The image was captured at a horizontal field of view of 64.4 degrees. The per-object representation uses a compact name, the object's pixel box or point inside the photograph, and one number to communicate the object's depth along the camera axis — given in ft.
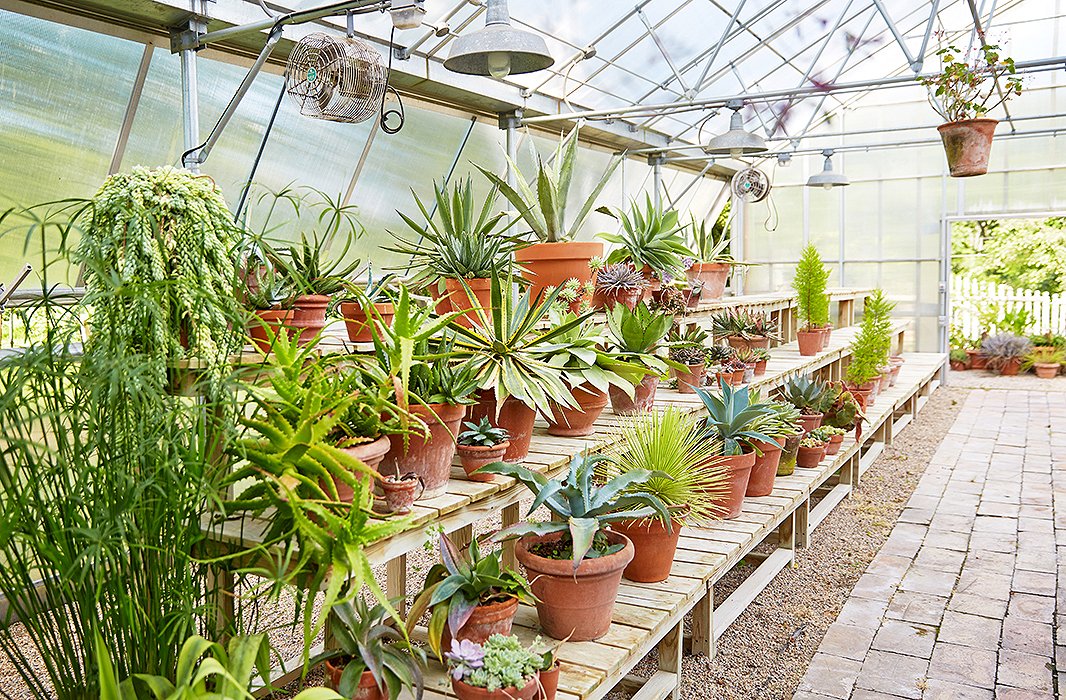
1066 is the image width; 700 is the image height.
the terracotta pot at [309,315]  7.16
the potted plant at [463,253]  8.95
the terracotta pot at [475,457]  7.43
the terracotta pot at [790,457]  13.73
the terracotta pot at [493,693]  6.33
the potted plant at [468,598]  6.82
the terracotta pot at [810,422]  15.52
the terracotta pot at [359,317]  7.97
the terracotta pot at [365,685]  6.26
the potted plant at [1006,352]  37.47
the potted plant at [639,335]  9.88
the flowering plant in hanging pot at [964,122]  15.20
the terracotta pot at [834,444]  15.97
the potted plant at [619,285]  11.07
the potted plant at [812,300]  18.26
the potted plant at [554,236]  10.54
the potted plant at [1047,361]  36.45
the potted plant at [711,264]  14.44
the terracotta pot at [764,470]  12.44
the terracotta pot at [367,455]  5.88
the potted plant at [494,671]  6.34
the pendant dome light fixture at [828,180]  25.64
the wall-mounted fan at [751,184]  26.40
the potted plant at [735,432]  11.28
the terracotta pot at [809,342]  18.08
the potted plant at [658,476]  8.95
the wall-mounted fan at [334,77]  12.03
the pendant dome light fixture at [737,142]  18.07
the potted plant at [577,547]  7.56
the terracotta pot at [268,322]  6.80
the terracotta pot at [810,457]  14.73
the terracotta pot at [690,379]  13.24
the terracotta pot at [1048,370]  36.40
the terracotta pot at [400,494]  6.31
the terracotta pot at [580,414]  9.46
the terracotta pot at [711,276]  14.39
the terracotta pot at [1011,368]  37.60
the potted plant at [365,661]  6.19
